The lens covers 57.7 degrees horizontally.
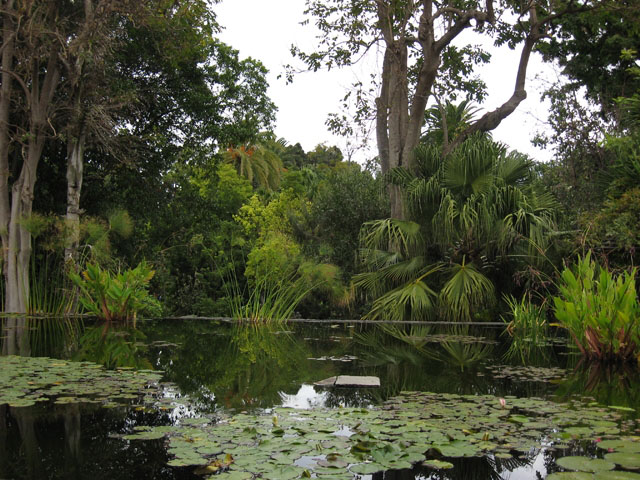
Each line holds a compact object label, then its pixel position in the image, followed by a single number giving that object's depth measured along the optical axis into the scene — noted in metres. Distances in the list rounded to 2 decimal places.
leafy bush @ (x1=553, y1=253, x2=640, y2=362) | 4.48
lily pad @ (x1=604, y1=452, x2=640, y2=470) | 2.23
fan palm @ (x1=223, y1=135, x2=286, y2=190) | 22.14
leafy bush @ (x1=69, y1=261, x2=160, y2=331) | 7.68
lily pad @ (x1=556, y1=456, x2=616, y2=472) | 2.22
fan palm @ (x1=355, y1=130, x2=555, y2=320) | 8.81
